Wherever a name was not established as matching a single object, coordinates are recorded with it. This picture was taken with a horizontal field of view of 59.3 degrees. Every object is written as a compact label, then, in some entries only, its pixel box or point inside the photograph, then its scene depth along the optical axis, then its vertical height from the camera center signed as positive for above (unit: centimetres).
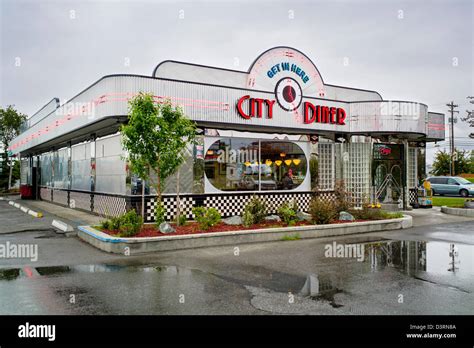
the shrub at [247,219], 1311 -149
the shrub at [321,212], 1361 -135
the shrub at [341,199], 1529 -104
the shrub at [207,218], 1234 -137
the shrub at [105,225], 1229 -152
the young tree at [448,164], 5956 +97
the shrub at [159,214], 1222 -121
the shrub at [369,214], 1508 -158
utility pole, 5701 +523
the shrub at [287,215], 1365 -142
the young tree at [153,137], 1184 +104
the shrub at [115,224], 1195 -146
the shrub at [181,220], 1290 -149
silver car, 3535 -134
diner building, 1508 +155
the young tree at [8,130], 5022 +552
